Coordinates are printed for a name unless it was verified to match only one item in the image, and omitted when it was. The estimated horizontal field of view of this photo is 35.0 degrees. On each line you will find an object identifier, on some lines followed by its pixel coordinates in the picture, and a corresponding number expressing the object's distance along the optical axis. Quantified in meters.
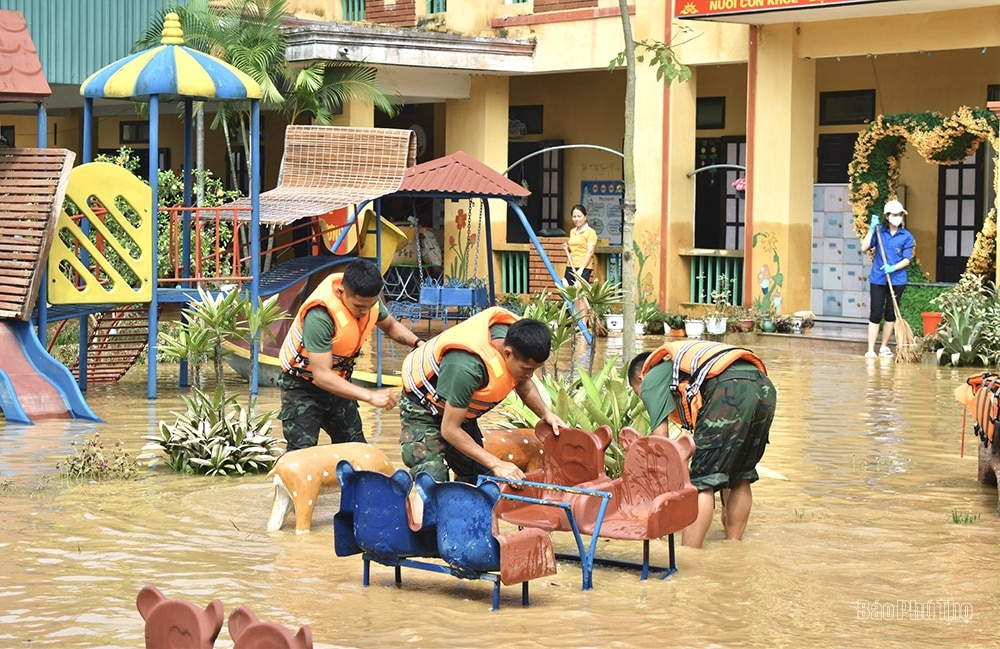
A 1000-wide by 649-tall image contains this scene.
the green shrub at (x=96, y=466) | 10.56
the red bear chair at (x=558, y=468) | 8.25
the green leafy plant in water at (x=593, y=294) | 14.23
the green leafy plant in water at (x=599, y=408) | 10.38
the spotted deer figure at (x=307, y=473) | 8.77
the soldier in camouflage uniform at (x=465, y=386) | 7.86
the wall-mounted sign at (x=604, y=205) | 26.02
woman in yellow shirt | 20.88
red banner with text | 20.02
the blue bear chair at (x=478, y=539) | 7.09
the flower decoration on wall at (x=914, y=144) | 19.11
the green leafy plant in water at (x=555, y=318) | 12.83
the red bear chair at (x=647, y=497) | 7.71
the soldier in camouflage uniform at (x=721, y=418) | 8.37
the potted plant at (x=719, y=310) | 21.31
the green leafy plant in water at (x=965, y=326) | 17.84
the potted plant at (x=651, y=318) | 22.14
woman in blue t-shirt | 18.61
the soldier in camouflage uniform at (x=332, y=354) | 8.88
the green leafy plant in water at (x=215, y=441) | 10.88
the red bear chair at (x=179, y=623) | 5.14
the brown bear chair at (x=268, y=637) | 4.97
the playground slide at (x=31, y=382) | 13.25
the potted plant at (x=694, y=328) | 21.52
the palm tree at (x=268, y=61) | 22.22
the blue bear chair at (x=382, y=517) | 7.38
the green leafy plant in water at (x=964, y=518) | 9.34
